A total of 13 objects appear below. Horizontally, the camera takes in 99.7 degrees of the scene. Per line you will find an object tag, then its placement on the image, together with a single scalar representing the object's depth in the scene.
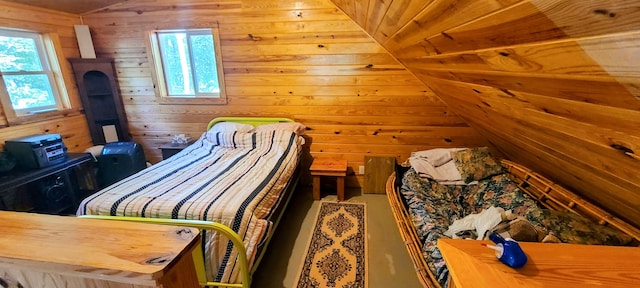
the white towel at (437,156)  2.64
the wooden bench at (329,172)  2.90
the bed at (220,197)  1.52
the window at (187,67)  3.14
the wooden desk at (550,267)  0.76
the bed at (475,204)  1.42
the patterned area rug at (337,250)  1.91
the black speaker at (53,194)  2.54
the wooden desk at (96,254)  0.56
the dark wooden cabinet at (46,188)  2.32
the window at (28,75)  2.60
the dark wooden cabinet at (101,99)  3.11
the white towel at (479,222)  1.53
